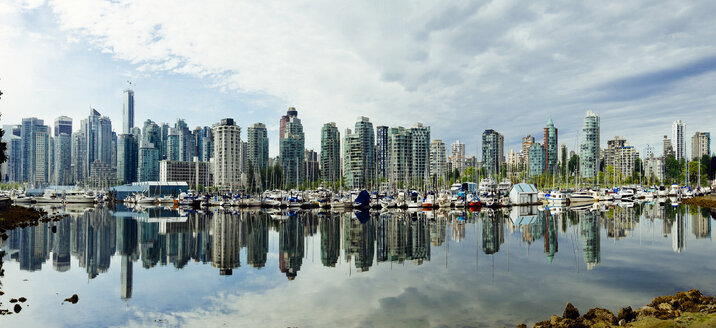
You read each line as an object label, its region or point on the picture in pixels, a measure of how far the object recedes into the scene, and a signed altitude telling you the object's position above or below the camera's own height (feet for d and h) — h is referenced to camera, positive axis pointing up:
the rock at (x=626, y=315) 55.57 -18.07
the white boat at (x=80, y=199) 496.15 -25.48
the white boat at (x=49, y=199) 505.41 -26.51
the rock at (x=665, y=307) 57.22 -17.64
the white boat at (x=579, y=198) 368.48 -20.54
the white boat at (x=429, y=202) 341.00 -21.50
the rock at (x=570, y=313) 56.54 -17.99
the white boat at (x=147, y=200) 494.59 -27.37
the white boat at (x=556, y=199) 341.31 -19.78
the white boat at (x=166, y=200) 497.05 -27.24
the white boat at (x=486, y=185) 481.22 -12.42
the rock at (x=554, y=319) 53.66 -18.10
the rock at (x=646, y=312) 56.08 -17.95
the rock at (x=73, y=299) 72.59 -20.51
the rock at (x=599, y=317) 54.49 -18.28
